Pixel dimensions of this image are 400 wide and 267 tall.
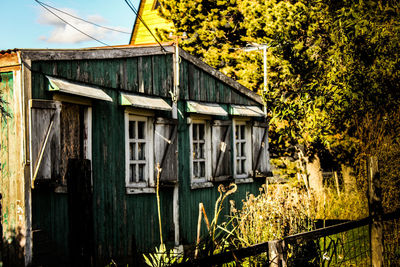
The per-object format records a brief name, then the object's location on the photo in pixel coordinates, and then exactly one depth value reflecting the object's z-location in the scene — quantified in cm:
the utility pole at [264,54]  1518
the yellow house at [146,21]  2372
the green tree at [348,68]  908
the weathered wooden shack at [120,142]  695
